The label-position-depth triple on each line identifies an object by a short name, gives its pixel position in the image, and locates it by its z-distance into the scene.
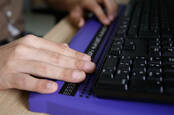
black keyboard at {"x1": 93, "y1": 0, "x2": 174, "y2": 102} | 0.33
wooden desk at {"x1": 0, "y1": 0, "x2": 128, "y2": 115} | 0.36
